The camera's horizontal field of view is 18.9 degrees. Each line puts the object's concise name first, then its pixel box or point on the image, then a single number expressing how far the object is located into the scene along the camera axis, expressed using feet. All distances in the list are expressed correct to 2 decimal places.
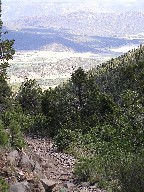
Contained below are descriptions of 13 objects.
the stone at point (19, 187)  50.84
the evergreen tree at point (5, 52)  99.84
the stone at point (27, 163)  65.37
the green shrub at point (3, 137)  64.13
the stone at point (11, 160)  61.30
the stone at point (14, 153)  66.58
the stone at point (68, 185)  66.90
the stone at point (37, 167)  70.22
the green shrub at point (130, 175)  50.57
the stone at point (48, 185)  58.95
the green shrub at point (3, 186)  44.75
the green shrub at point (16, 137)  72.59
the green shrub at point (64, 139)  106.52
